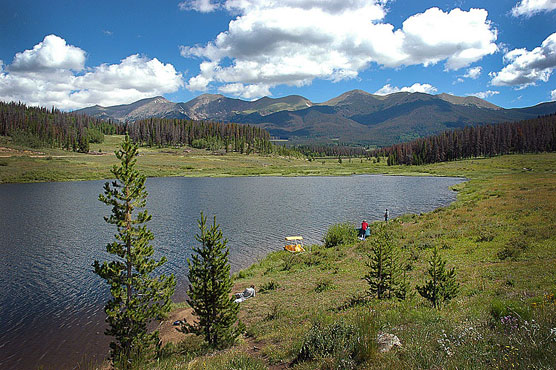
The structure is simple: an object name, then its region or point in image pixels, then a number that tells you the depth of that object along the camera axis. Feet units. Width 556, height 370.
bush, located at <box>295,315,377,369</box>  24.43
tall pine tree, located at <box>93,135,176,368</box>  39.01
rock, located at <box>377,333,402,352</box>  25.05
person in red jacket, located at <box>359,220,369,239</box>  105.09
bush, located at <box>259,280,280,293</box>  67.31
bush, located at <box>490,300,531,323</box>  25.93
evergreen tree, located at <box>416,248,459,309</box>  40.52
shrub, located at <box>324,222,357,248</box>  100.98
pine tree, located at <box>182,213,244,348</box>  41.50
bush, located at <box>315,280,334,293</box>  60.80
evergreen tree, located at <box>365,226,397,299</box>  47.96
